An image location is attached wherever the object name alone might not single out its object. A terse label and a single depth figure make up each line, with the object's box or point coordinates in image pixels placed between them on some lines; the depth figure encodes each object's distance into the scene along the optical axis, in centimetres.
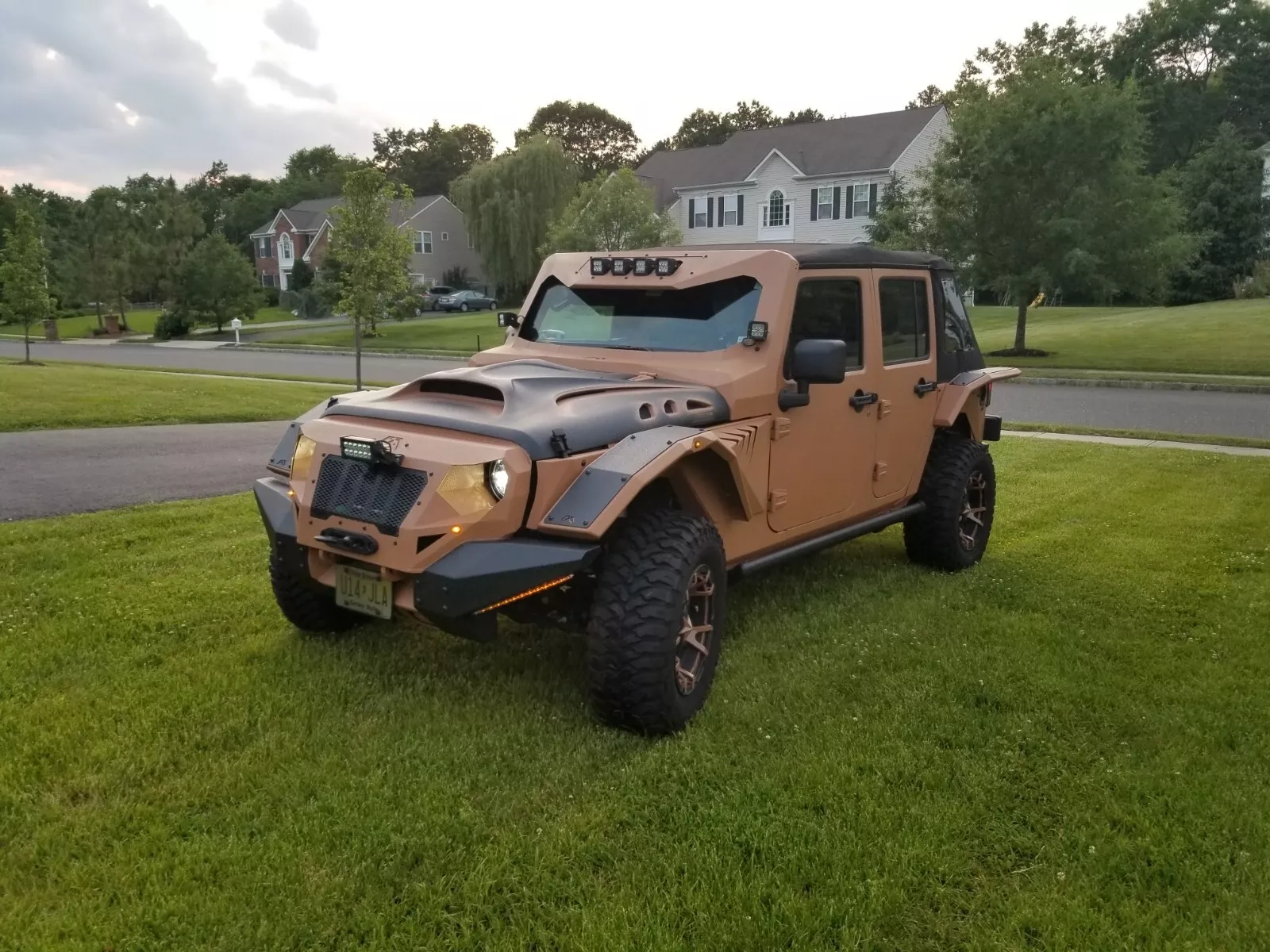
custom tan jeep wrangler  360
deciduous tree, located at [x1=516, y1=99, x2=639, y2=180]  7512
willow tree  4559
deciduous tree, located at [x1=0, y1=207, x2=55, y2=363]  2623
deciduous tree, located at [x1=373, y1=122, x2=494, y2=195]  8356
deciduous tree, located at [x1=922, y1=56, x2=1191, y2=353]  2248
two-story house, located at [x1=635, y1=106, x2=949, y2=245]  4278
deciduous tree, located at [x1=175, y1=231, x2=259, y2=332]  4131
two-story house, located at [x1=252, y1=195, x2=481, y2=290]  5856
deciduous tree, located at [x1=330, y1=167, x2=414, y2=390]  1564
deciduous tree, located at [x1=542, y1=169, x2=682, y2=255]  3006
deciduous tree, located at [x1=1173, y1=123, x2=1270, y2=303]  3953
